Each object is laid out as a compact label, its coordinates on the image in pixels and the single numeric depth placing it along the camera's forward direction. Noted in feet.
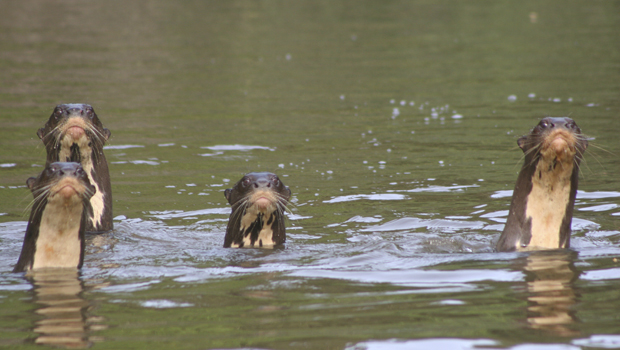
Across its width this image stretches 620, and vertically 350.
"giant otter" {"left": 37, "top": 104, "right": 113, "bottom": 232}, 47.03
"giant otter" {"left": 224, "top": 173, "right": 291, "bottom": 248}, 43.78
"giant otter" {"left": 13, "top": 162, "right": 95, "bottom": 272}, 36.91
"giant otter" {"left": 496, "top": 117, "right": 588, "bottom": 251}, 39.86
